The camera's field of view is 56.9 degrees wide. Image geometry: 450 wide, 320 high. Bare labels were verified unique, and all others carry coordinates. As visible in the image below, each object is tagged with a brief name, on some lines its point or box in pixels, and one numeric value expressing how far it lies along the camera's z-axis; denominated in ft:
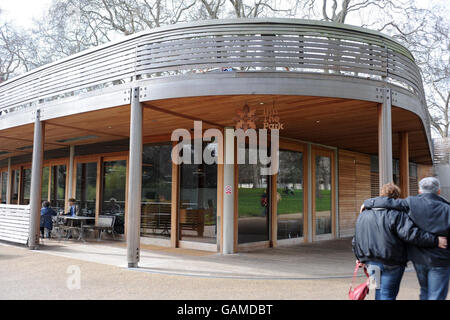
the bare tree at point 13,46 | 71.00
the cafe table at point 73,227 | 34.60
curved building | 20.97
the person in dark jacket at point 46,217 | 34.79
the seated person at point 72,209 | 37.56
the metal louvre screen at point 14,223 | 30.63
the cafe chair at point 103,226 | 35.14
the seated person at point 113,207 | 37.20
